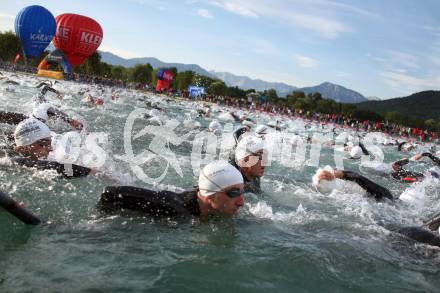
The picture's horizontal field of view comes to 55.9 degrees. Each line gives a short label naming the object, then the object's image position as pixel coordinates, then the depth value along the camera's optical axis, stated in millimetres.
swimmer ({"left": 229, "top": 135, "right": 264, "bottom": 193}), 6566
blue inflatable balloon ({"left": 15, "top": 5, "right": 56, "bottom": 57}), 26875
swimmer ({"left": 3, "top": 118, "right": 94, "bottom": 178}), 6164
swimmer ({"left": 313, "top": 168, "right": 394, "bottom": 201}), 6597
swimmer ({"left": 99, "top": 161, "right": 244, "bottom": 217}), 4471
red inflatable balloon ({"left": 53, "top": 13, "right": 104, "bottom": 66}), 26812
